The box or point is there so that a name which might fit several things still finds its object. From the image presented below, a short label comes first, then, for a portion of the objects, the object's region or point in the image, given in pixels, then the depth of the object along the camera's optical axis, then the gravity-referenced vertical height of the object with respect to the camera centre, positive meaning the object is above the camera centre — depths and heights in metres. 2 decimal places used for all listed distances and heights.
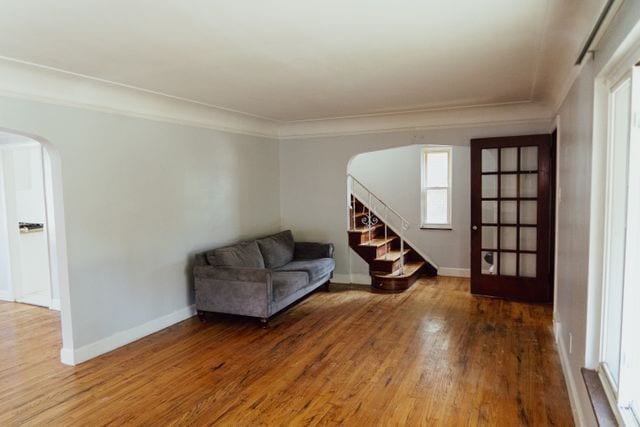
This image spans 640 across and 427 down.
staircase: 5.95 -0.76
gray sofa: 4.31 -0.92
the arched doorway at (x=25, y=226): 5.23 -0.35
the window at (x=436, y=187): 6.84 +0.11
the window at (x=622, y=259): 1.83 -0.33
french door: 5.04 -0.31
